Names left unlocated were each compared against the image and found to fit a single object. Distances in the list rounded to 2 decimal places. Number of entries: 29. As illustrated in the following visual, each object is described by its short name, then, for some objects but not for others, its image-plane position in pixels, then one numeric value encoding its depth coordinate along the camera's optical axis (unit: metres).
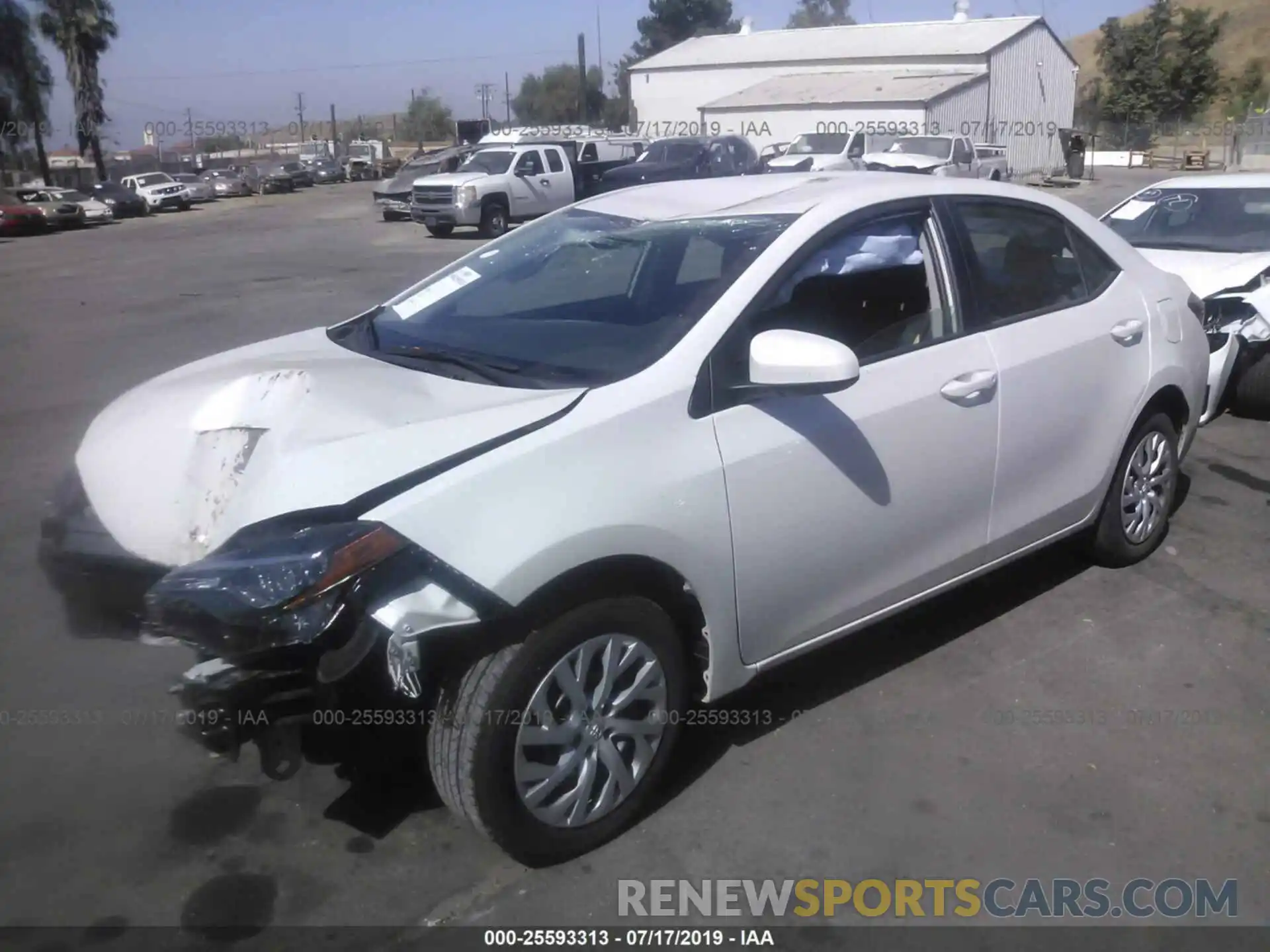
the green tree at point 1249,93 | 63.41
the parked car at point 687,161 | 25.28
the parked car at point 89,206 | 31.53
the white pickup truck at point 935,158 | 27.42
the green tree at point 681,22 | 89.38
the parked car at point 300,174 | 47.72
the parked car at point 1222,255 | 7.31
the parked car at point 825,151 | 27.36
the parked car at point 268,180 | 46.28
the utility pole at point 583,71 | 57.31
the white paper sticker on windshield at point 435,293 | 4.22
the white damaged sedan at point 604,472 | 2.77
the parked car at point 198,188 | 40.05
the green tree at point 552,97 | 89.81
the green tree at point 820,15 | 109.44
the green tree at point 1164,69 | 62.19
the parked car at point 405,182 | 29.03
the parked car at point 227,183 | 43.66
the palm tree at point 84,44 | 44.84
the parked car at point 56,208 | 30.55
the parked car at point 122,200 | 35.44
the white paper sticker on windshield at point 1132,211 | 8.93
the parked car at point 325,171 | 51.91
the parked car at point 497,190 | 23.50
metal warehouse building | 44.84
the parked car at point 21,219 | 29.00
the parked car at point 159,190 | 37.44
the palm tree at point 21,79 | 42.47
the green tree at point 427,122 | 98.81
